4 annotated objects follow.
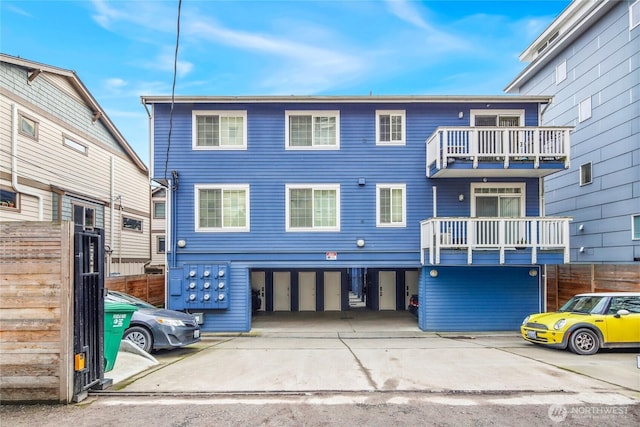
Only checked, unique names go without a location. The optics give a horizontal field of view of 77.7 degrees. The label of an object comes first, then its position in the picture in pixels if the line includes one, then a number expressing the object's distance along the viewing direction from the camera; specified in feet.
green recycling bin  20.62
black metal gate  17.21
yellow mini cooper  28.78
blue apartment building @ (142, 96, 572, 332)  41.37
